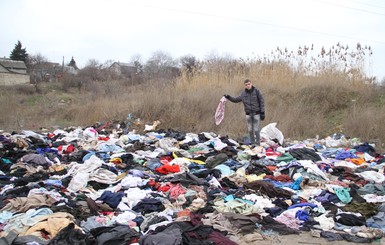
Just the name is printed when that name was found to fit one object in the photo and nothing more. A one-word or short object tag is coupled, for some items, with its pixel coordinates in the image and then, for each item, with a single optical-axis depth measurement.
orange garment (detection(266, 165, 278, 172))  6.73
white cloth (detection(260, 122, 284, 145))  9.65
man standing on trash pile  9.01
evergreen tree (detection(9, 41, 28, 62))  57.53
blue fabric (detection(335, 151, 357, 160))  7.85
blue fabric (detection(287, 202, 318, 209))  4.80
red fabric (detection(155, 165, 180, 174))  6.40
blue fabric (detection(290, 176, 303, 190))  5.71
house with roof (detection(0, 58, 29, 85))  46.06
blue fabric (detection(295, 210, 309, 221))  4.47
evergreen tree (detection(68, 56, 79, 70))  72.69
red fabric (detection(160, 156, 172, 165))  7.10
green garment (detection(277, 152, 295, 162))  7.35
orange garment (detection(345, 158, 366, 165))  7.34
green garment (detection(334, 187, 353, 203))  5.11
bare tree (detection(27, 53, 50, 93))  46.47
